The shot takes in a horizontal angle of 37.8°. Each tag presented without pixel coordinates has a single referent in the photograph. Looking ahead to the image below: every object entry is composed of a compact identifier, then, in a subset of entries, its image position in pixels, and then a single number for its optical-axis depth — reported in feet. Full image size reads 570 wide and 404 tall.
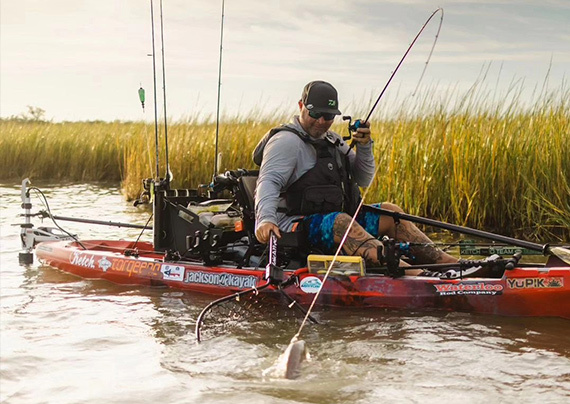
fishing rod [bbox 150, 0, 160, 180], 25.64
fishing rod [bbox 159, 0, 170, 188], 26.63
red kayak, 19.81
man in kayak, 21.39
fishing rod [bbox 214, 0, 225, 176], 25.98
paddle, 19.83
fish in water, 16.33
